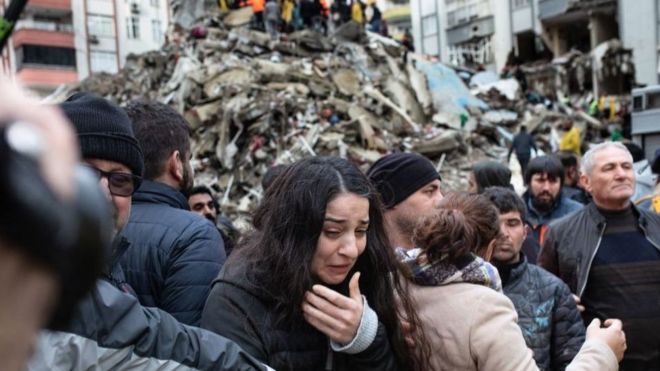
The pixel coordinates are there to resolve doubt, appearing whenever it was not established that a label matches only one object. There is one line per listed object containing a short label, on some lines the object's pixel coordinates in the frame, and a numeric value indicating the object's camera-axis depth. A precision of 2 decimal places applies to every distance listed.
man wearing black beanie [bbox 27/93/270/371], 1.17
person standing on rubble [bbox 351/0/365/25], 23.66
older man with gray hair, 3.56
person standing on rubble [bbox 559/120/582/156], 15.50
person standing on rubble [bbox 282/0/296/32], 22.22
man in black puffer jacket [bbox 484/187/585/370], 2.96
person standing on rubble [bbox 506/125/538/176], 14.48
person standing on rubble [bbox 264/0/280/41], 21.14
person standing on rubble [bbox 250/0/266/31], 21.17
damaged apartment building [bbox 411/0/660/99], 28.11
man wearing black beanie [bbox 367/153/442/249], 3.02
